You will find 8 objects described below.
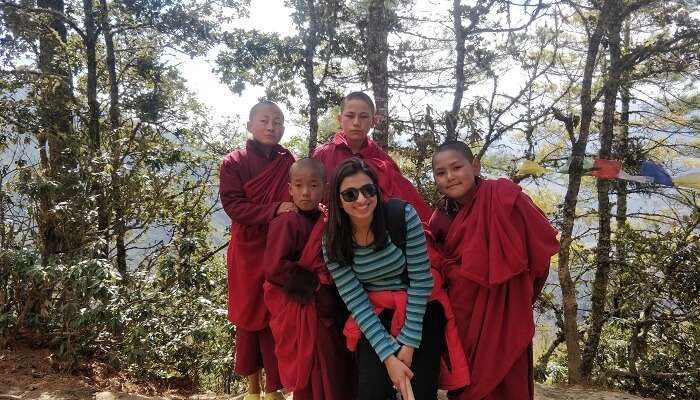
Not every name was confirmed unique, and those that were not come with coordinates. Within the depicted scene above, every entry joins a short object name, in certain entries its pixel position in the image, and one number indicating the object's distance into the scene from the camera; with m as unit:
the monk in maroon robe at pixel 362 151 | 2.79
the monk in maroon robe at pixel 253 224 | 2.78
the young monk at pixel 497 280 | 2.10
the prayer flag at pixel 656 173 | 4.82
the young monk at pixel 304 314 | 2.22
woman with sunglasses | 2.02
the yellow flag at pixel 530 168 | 3.72
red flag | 4.68
